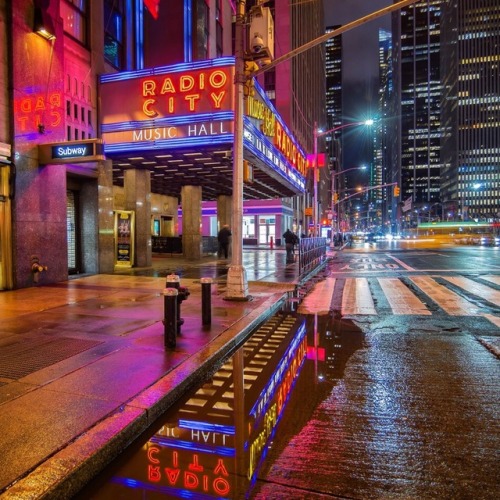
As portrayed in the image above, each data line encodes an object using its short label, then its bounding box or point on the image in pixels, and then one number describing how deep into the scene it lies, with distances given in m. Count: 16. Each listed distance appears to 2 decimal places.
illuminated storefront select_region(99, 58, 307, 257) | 14.97
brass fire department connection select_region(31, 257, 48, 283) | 12.13
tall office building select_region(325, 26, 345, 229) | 135.25
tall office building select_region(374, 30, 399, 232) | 192.50
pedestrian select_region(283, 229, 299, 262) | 23.86
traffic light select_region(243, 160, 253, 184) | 10.72
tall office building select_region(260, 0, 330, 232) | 52.69
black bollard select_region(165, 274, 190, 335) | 6.70
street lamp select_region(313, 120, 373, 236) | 28.50
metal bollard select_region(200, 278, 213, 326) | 7.77
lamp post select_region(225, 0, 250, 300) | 10.49
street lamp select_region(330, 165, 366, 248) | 47.01
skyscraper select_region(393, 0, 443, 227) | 177.01
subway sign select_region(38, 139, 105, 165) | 11.46
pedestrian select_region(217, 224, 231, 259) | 25.25
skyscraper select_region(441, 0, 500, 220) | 171.38
